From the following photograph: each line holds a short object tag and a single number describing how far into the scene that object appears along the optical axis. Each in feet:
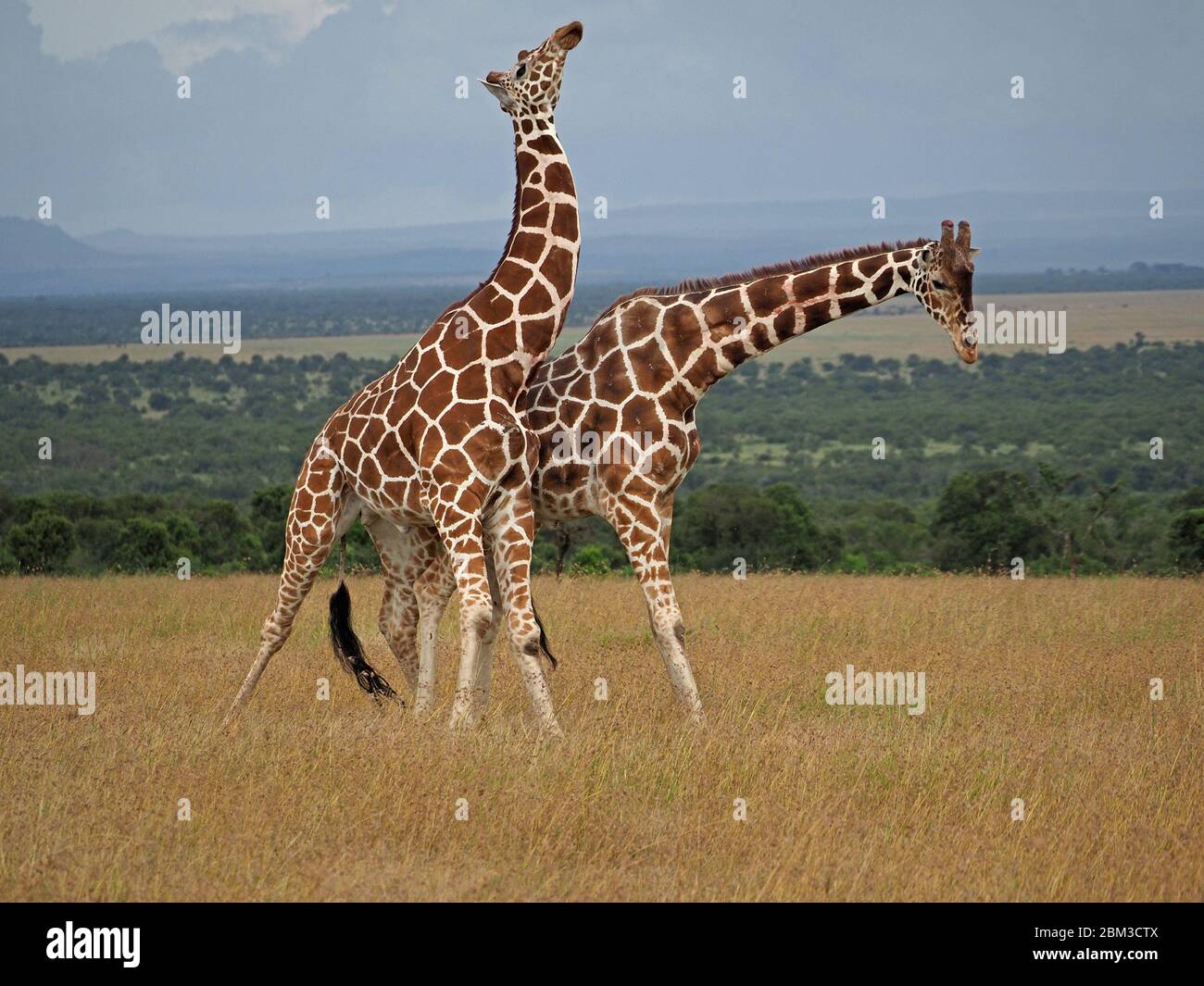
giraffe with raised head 58.85
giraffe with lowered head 60.85
